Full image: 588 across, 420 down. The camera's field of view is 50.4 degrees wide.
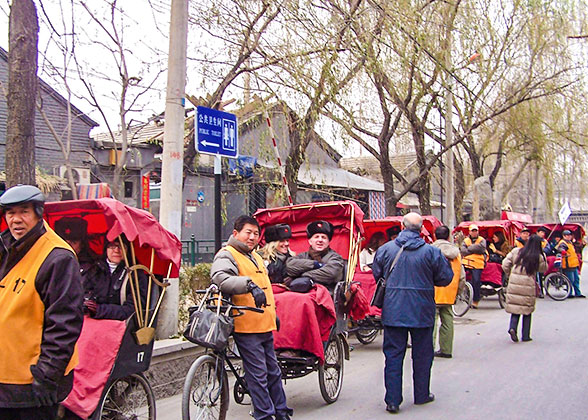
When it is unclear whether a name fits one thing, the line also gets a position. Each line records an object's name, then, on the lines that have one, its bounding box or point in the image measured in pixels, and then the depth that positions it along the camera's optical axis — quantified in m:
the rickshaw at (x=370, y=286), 9.66
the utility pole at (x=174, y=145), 7.68
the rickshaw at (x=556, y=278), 16.89
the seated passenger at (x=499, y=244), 15.93
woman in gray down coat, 9.86
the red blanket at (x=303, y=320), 6.23
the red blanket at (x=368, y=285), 9.78
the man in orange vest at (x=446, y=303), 9.02
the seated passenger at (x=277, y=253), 7.12
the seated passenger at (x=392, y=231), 11.23
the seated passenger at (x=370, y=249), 10.95
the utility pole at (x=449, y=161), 17.53
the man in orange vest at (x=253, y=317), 5.25
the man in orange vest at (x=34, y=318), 3.32
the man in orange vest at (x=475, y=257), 14.20
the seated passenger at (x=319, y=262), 6.88
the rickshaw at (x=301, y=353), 5.19
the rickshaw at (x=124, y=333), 4.64
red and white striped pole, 9.58
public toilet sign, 7.69
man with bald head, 6.40
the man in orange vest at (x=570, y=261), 16.78
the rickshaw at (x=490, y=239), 14.88
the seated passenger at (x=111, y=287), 5.06
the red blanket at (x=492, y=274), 14.84
